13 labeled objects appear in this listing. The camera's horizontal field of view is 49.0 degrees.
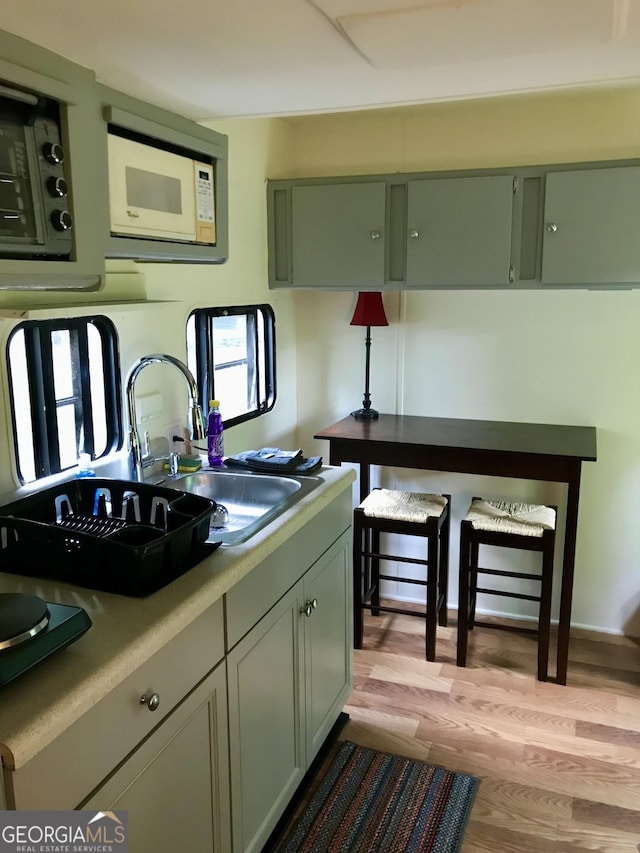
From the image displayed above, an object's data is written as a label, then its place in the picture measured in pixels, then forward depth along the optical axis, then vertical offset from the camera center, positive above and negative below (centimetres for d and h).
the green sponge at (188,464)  240 -53
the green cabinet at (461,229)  278 +33
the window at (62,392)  196 -25
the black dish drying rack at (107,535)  146 -51
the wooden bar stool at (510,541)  291 -96
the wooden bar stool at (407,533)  305 -99
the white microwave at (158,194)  153 +27
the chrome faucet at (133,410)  204 -29
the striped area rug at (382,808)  213 -159
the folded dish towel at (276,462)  235 -51
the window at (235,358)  282 -21
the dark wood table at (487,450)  285 -58
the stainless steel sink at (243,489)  225 -59
